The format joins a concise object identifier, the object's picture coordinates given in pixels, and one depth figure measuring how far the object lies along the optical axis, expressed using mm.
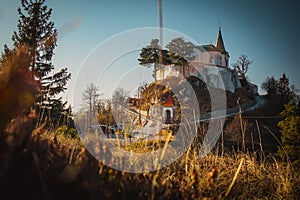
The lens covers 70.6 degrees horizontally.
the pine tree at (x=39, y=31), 15391
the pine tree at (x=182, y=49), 39428
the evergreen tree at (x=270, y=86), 48384
